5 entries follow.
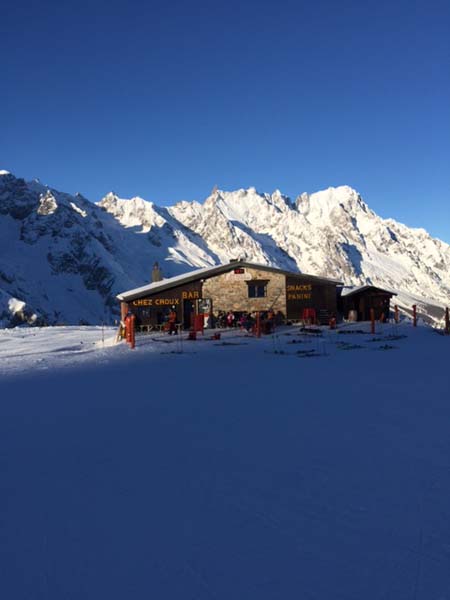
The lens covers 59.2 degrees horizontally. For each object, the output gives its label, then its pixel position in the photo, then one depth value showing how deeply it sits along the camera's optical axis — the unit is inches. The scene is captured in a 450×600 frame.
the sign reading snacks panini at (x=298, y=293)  1078.4
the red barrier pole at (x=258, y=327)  829.7
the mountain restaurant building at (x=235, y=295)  1055.0
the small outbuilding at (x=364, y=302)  1187.4
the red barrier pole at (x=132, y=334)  705.0
